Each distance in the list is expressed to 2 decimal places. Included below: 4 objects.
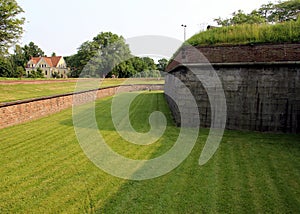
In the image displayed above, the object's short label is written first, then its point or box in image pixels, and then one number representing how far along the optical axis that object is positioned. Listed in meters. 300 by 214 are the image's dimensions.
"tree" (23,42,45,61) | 75.62
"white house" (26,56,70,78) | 62.09
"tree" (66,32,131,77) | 50.35
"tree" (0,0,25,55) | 21.14
